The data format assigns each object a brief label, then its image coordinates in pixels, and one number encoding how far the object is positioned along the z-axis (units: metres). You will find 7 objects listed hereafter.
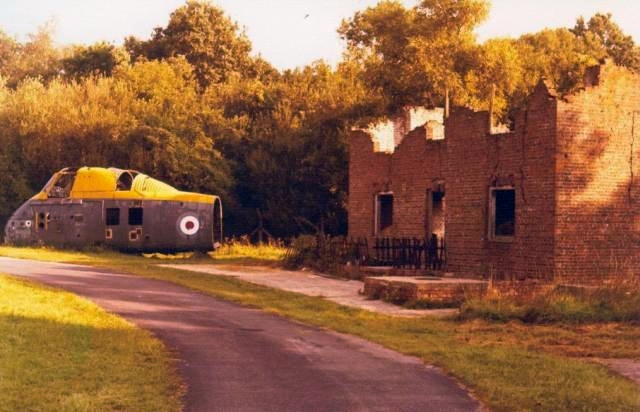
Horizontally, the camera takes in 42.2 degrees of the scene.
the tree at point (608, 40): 69.00
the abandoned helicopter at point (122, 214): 36.44
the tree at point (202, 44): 71.06
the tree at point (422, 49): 41.06
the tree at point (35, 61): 75.88
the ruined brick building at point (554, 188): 22.62
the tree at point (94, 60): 65.31
